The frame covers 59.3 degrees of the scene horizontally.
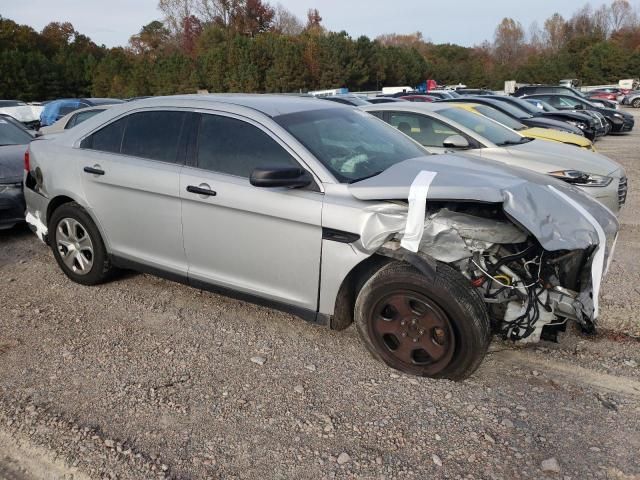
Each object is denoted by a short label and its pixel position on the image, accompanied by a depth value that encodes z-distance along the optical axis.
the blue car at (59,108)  18.58
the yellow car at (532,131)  9.12
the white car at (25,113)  21.16
